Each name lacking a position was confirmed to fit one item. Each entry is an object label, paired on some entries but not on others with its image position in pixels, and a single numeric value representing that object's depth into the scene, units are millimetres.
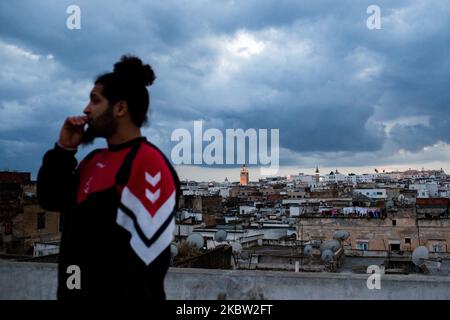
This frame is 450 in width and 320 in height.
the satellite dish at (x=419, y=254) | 12625
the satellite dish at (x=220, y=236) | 16547
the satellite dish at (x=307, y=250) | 16766
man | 1773
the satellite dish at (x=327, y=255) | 13328
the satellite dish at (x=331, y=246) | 14711
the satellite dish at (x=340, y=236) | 18109
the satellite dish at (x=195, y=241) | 12801
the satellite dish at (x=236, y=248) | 13600
